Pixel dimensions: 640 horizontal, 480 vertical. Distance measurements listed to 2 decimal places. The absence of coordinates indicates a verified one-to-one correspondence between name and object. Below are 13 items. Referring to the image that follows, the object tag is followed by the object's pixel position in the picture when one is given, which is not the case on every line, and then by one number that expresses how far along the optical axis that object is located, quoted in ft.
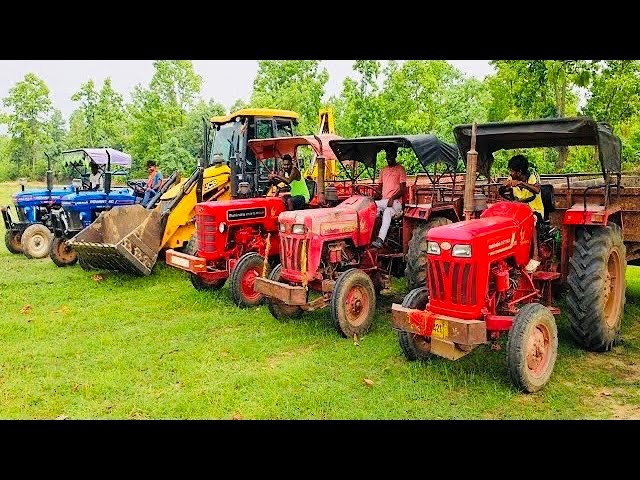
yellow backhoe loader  29.37
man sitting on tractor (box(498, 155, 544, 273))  18.51
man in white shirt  42.37
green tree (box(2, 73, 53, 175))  98.84
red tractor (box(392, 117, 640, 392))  15.93
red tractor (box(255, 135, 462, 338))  21.17
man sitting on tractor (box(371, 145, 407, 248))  23.85
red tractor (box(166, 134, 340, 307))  25.16
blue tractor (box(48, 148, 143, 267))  36.22
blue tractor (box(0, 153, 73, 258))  39.58
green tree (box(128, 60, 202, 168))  86.58
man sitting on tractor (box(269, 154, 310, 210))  26.99
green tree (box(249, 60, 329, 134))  68.54
